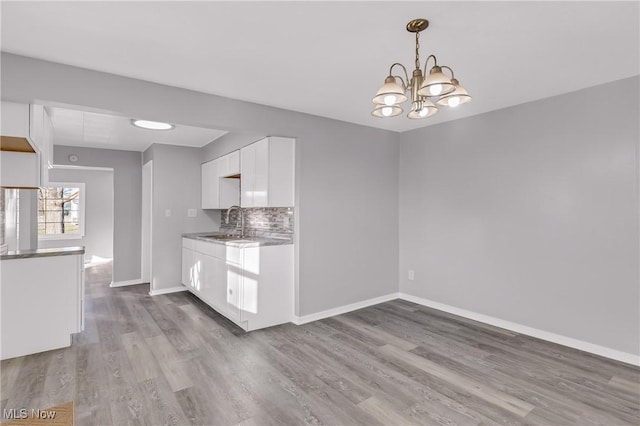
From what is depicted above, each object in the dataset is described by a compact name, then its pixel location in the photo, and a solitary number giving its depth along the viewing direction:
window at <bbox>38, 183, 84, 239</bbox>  7.82
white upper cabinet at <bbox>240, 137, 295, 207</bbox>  3.84
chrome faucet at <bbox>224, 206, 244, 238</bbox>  4.79
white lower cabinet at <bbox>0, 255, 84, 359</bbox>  2.89
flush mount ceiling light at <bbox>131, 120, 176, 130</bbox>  4.13
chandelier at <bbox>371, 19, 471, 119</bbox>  1.79
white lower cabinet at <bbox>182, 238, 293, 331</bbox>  3.60
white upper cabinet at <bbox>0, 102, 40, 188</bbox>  2.37
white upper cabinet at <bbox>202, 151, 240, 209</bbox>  4.90
